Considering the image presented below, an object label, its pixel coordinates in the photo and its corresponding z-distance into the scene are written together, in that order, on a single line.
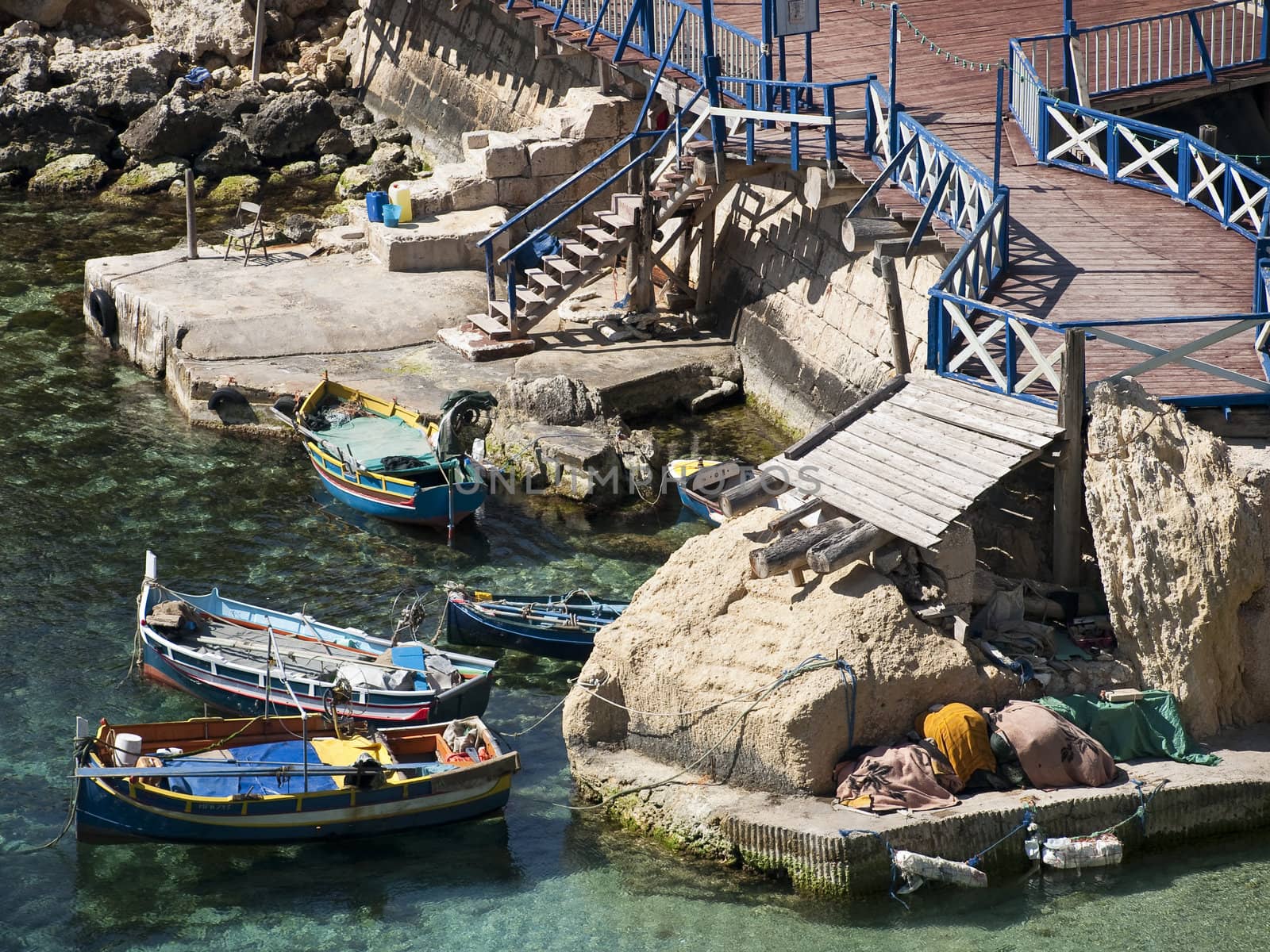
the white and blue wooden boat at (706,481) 21.20
